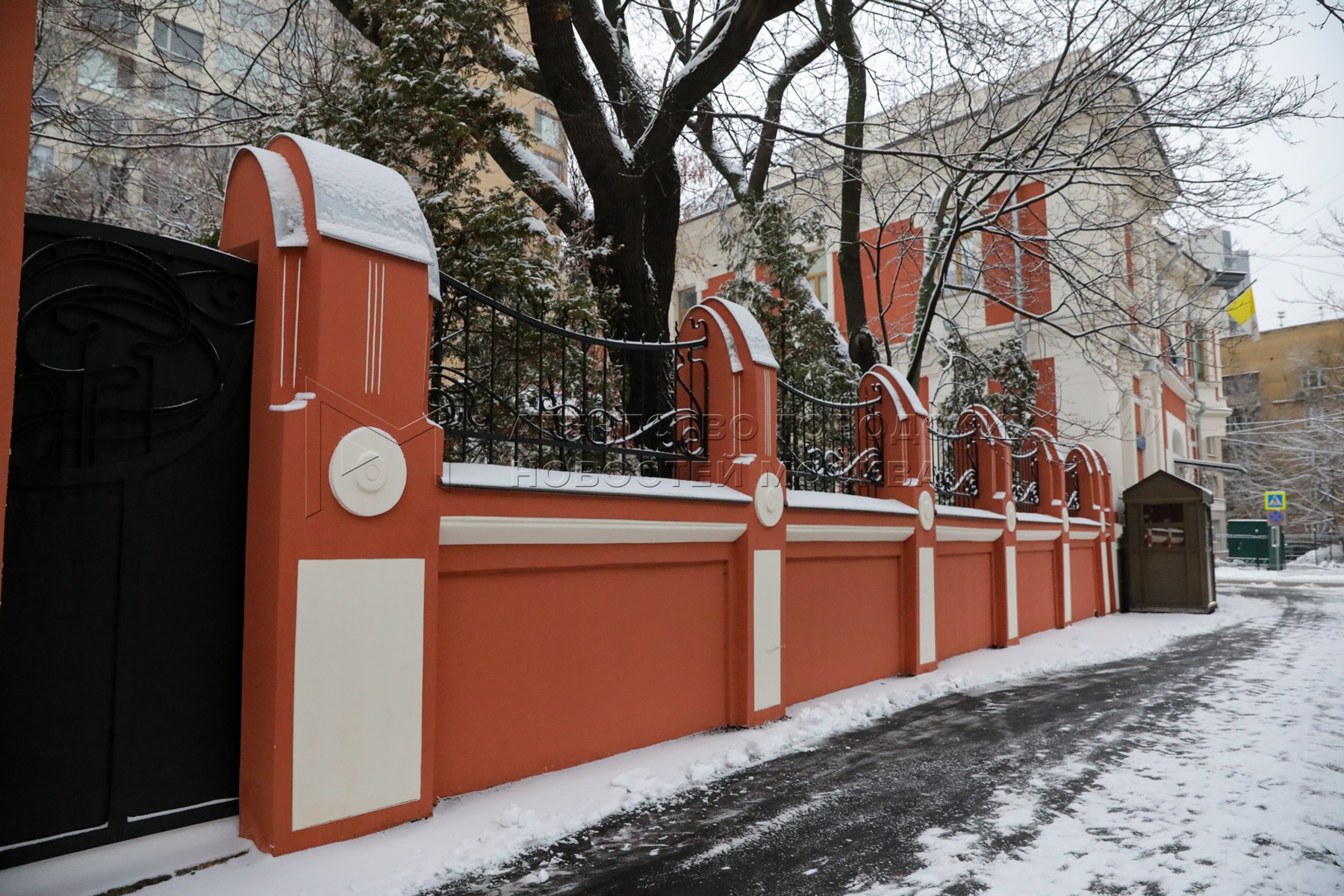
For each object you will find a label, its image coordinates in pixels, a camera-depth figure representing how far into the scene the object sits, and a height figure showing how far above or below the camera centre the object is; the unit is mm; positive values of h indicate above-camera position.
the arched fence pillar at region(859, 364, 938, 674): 7914 +125
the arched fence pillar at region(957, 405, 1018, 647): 10047 +38
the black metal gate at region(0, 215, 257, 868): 2994 -159
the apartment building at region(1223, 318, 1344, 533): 32562 +3929
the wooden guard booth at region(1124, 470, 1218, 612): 14672 -726
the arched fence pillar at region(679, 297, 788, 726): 5656 +202
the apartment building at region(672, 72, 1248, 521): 12438 +4145
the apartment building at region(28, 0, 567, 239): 8328 +5409
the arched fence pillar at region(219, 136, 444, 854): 3324 -20
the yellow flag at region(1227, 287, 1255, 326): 17403 +4419
